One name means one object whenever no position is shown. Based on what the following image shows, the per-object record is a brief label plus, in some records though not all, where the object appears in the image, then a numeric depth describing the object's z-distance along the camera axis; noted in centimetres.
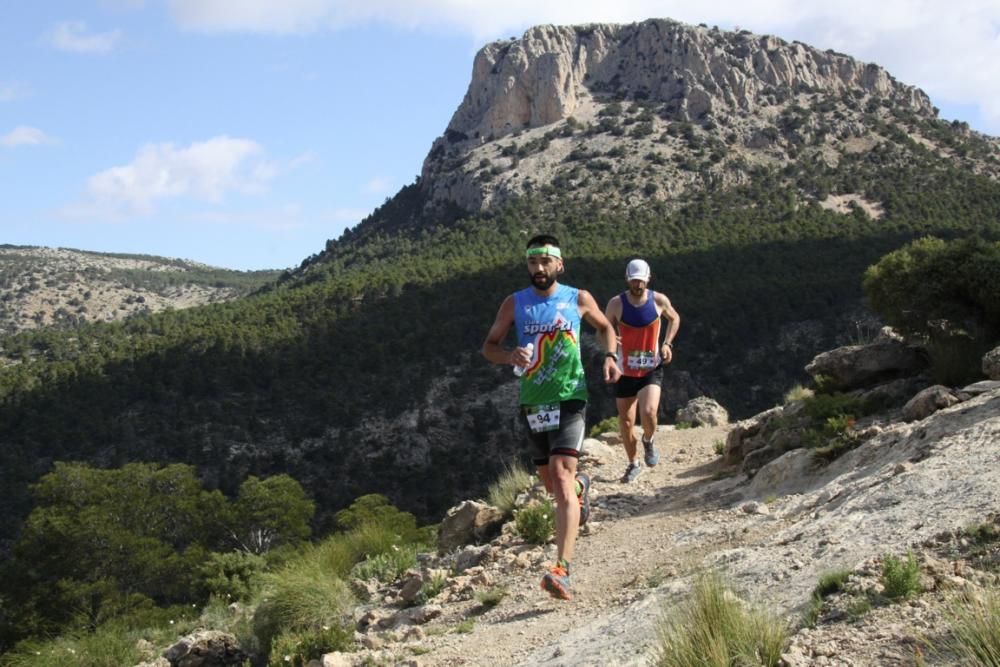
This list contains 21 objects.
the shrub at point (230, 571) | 1597
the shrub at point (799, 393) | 1136
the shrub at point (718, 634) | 336
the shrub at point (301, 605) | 688
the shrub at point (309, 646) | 598
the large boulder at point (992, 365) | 798
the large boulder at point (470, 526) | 852
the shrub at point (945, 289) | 1058
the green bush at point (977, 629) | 275
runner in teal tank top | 536
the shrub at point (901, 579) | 369
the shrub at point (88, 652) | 874
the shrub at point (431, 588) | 683
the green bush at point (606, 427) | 1399
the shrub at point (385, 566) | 821
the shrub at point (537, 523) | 722
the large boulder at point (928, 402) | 748
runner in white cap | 812
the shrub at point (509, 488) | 862
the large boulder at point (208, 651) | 791
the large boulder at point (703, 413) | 1517
